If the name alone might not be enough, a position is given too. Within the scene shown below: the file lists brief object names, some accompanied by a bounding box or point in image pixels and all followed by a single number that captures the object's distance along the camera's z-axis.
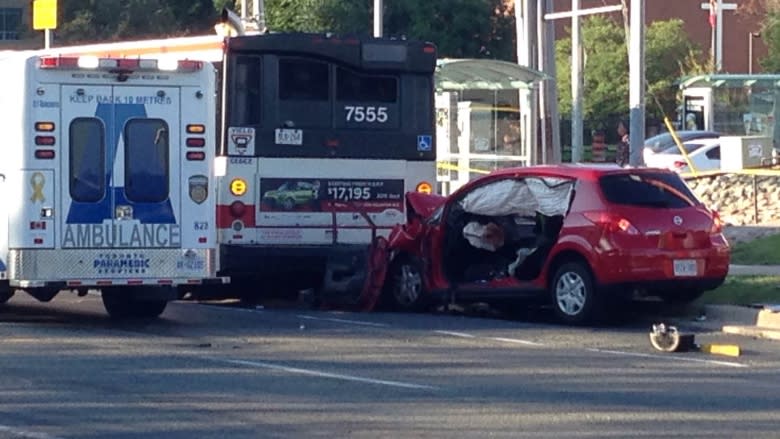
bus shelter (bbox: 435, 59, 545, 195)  27.41
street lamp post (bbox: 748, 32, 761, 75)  71.57
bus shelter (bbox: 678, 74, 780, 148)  37.35
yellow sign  26.05
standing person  31.19
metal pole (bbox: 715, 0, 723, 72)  59.56
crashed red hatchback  15.23
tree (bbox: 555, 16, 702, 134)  61.91
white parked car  36.41
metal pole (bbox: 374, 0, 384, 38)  37.37
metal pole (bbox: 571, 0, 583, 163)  38.34
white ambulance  14.60
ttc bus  17.19
